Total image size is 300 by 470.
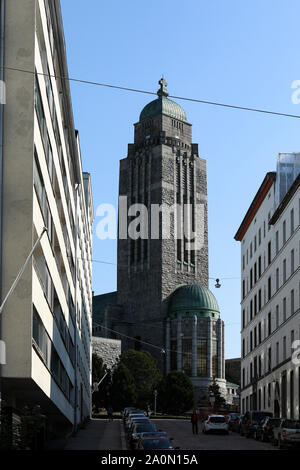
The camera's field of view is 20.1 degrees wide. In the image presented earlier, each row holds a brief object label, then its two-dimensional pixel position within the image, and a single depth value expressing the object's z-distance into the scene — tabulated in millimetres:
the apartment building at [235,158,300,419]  59312
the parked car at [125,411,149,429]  44156
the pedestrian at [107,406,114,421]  74300
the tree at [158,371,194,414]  116938
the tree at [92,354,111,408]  109881
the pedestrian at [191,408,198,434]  50922
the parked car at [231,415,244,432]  55150
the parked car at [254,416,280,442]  43562
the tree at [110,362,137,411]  105875
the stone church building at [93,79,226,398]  140250
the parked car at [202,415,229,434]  51219
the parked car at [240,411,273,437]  49034
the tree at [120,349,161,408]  114188
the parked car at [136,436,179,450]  27891
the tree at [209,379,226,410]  120138
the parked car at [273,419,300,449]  35341
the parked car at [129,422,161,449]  33719
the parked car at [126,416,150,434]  39781
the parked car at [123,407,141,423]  64956
